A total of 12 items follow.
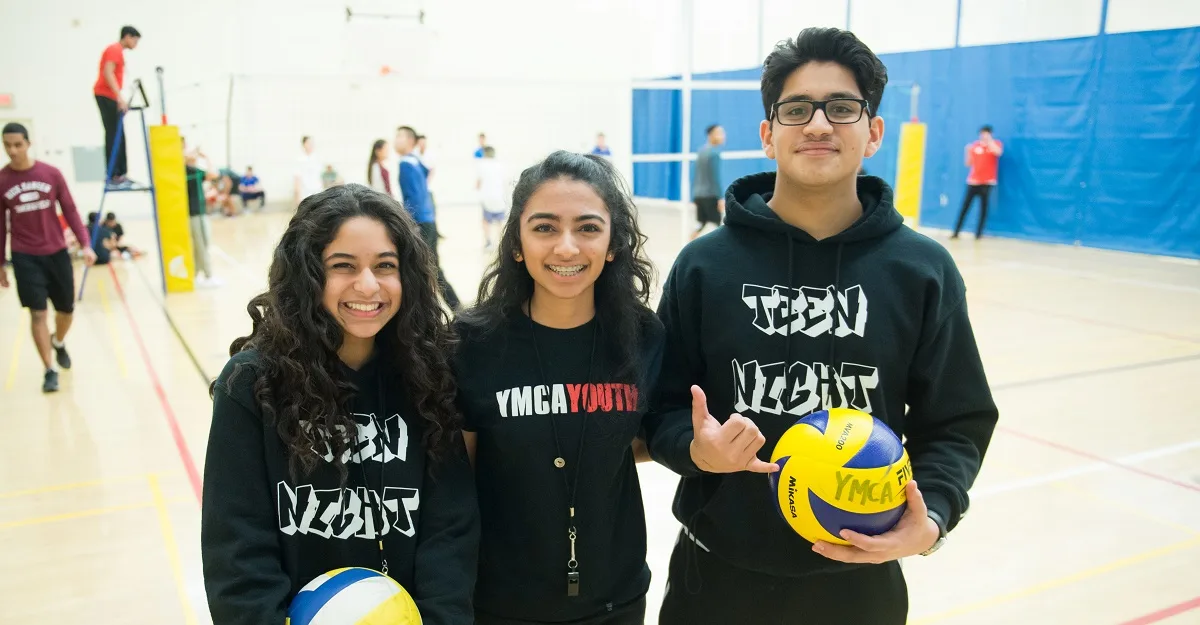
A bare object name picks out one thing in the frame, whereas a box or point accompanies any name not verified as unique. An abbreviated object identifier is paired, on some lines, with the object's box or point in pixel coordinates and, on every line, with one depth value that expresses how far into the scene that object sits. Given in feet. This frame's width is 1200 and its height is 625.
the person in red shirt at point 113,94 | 30.66
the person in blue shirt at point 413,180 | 27.86
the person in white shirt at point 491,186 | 42.22
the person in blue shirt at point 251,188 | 64.71
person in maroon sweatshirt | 19.69
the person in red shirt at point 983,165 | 45.29
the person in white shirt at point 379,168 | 31.53
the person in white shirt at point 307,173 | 47.11
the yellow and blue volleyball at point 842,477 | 5.25
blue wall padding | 38.91
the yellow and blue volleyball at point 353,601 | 5.30
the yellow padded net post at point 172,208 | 31.48
